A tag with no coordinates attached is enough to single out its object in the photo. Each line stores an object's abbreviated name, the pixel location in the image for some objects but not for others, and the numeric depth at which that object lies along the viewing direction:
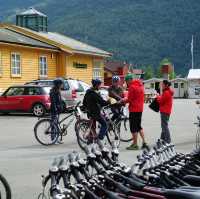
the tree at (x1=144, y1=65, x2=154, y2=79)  137.12
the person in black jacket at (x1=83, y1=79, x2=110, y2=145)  14.98
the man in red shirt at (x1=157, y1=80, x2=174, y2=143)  15.18
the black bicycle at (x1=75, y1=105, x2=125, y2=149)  15.32
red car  29.52
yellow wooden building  39.25
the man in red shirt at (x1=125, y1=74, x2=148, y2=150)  14.77
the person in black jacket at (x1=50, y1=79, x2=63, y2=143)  16.25
